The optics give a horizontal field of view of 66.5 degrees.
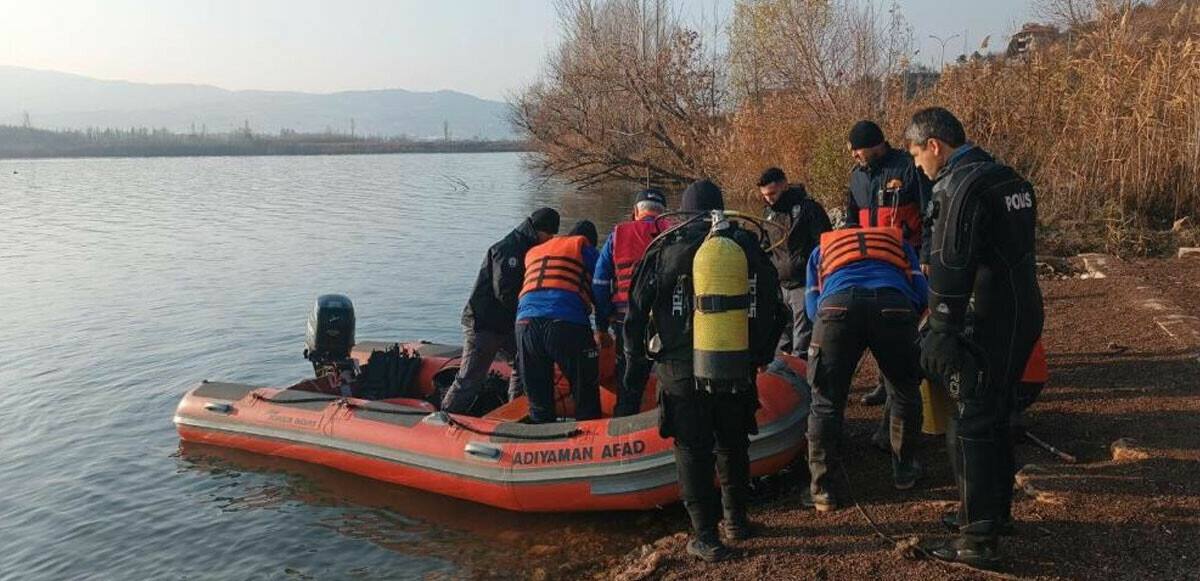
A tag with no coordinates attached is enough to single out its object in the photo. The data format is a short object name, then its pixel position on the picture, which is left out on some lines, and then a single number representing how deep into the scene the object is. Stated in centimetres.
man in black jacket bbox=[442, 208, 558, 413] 619
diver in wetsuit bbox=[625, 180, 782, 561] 397
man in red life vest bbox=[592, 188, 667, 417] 533
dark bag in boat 766
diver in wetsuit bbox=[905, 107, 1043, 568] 337
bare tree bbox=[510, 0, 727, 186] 2392
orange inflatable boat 509
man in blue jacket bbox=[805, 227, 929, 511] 423
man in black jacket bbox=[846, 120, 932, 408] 548
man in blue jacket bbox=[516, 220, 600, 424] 562
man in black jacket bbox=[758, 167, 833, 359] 620
